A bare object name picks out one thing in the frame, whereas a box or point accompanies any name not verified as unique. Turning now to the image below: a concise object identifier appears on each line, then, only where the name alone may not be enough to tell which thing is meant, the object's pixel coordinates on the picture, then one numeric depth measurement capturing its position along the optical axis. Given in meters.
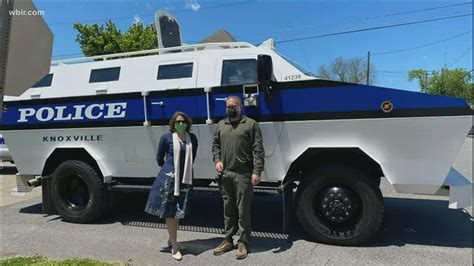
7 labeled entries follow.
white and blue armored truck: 4.91
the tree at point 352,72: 58.74
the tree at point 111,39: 23.52
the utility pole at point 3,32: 2.73
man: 4.92
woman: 5.02
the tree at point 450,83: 63.03
